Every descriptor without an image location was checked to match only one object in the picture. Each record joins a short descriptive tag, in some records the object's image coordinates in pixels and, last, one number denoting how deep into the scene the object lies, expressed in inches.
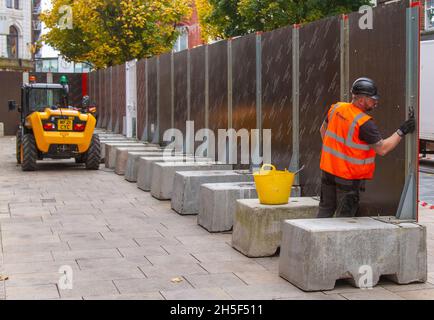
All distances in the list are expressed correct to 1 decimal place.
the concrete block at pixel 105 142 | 778.8
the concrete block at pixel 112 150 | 735.7
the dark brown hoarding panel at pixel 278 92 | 400.8
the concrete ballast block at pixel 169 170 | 492.7
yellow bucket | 325.7
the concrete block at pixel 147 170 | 553.0
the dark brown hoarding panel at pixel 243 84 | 454.3
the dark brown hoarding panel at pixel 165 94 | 685.9
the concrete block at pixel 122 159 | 684.1
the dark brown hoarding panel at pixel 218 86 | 510.6
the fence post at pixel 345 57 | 334.6
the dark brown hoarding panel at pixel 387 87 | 287.4
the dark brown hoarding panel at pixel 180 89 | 626.4
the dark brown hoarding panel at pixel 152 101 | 748.6
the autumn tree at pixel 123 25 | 1336.1
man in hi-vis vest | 269.1
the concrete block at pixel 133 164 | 620.4
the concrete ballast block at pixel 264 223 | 325.1
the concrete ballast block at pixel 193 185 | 439.2
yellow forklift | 705.0
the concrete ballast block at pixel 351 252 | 262.5
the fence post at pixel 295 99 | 388.5
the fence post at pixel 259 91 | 441.7
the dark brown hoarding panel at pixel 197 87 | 568.7
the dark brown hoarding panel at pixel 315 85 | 350.3
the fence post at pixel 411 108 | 277.3
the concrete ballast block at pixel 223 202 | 383.6
